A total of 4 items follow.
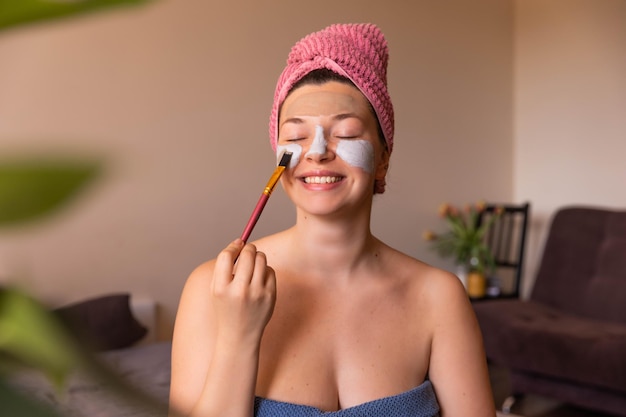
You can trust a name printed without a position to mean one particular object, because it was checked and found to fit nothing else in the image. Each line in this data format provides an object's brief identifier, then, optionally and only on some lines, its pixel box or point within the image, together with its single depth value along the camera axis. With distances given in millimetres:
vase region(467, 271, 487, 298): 4180
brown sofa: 3129
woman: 1134
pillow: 2692
